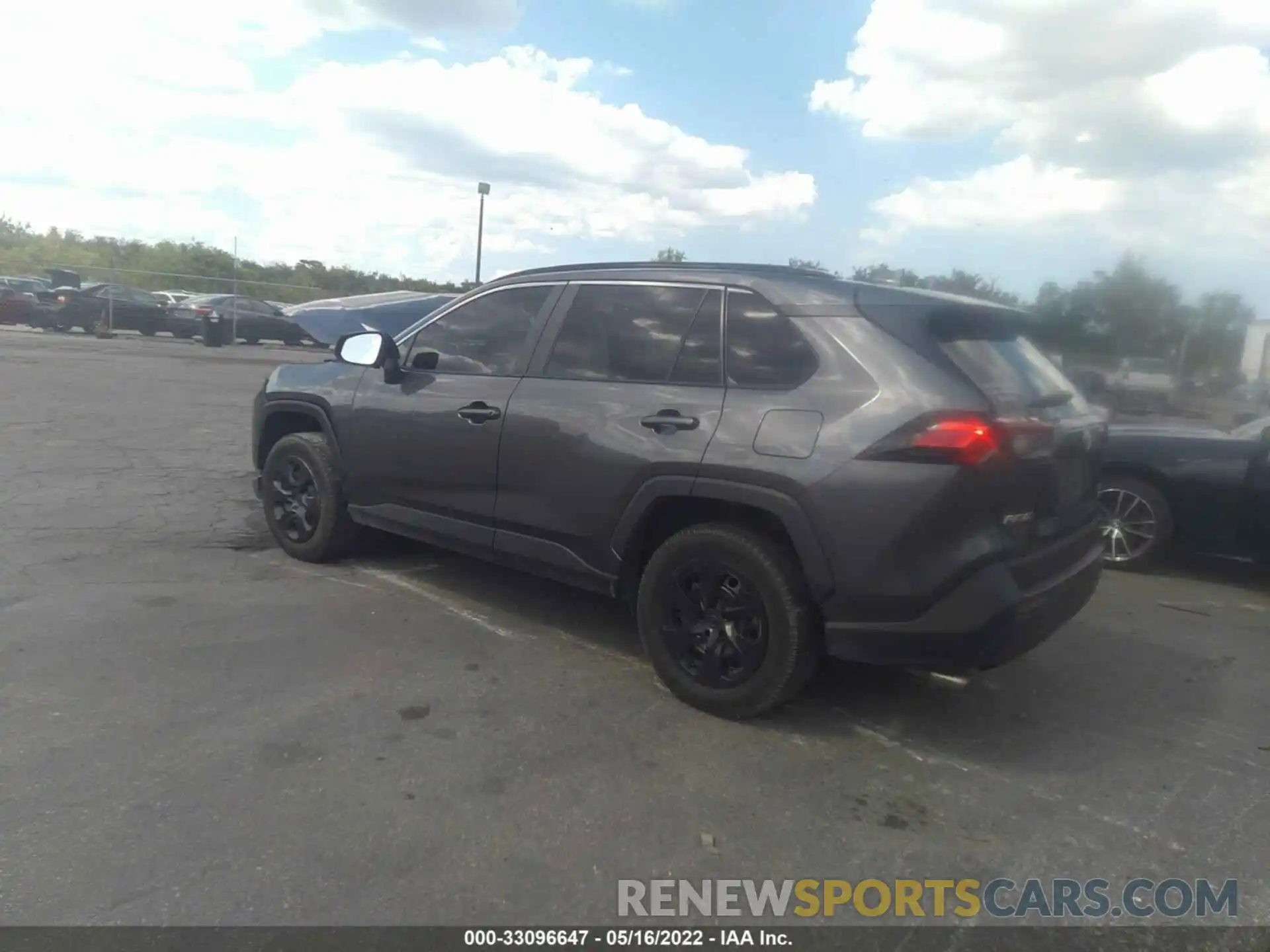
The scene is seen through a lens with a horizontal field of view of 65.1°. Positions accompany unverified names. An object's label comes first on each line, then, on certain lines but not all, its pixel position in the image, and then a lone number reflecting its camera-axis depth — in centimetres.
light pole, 3025
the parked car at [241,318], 2847
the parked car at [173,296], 2942
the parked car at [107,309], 2769
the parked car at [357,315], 884
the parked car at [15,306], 2802
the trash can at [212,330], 2755
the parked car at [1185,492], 624
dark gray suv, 353
